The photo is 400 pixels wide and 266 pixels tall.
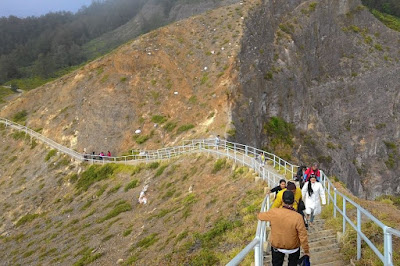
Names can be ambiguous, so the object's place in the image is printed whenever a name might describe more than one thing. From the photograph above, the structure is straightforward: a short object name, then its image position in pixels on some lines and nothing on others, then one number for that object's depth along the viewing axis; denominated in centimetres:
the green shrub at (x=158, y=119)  3901
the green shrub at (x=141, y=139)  3728
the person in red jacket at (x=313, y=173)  1236
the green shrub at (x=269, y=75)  4374
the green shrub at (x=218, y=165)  2278
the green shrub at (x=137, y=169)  3058
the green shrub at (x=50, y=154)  3946
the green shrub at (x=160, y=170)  2727
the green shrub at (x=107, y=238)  1958
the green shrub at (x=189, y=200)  1858
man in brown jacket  579
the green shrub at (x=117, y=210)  2353
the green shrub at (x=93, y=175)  3281
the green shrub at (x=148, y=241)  1594
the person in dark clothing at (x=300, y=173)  1350
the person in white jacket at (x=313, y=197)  1040
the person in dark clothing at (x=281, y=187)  925
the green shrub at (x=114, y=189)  2862
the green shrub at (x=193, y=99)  3919
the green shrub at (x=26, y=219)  2981
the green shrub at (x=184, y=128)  3562
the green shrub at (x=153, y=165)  2956
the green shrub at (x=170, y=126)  3688
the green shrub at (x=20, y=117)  4953
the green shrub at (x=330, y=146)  4576
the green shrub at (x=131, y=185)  2766
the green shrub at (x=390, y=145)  5278
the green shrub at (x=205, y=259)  1034
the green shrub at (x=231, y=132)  3025
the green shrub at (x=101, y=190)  2930
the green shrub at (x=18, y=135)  4561
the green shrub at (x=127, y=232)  1902
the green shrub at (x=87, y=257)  1754
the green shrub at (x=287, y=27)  5219
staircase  795
